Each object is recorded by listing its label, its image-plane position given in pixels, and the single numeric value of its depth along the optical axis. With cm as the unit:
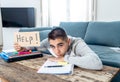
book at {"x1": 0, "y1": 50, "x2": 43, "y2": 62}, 138
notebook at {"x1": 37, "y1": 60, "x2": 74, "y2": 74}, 105
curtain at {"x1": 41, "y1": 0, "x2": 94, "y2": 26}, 321
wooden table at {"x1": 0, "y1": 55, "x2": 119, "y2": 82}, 94
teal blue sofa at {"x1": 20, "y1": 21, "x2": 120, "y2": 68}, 225
